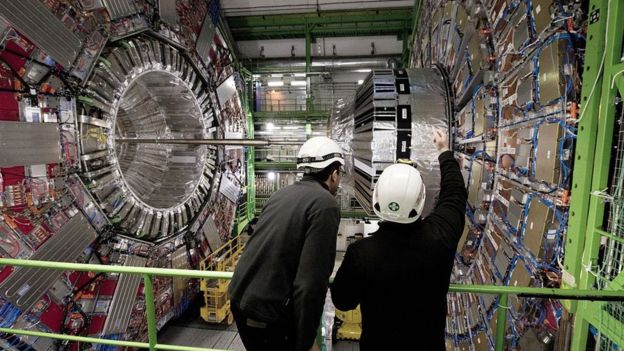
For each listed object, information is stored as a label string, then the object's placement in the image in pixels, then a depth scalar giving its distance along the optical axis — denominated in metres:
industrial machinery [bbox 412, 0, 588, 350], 1.31
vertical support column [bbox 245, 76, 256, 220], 8.23
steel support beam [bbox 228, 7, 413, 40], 7.45
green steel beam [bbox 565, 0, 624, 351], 1.11
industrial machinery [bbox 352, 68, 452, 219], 2.39
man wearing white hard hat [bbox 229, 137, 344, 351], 1.39
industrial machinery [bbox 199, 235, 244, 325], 5.62
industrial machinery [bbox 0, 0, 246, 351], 2.65
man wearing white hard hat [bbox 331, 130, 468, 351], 1.23
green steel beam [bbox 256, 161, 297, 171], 8.73
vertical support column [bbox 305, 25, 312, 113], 7.84
